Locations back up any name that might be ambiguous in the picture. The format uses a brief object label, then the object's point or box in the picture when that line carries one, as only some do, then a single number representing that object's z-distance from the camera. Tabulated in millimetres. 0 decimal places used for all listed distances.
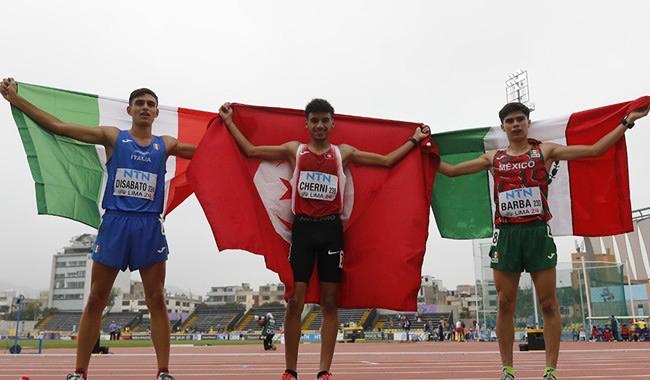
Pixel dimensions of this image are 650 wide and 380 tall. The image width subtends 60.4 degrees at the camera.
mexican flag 5266
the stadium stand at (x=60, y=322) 64338
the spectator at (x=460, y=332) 30844
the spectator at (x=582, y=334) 24781
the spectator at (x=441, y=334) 30933
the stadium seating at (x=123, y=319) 62325
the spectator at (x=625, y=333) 24250
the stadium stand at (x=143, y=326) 59731
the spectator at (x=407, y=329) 30306
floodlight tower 33938
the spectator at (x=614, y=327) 23969
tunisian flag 4699
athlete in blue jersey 4008
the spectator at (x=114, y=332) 34969
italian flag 4844
